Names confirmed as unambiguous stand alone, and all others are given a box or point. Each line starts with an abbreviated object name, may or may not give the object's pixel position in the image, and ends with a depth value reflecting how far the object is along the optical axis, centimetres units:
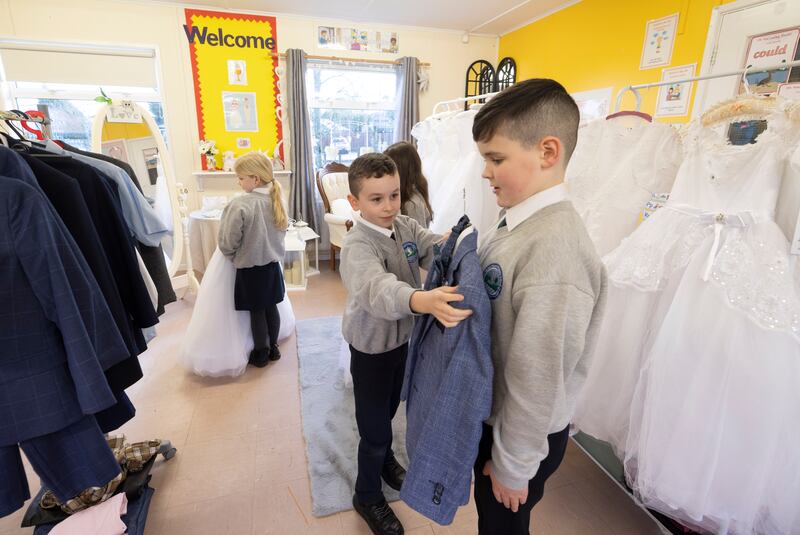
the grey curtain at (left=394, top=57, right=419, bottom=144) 472
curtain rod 438
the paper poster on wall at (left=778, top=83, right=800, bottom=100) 241
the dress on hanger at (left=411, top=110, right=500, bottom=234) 266
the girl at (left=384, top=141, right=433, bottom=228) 178
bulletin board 414
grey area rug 169
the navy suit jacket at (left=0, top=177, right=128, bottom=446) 95
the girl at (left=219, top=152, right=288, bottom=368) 224
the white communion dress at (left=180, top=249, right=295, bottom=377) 242
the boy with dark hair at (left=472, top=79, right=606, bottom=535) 73
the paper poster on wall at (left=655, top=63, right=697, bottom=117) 299
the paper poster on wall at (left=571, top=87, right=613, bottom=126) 362
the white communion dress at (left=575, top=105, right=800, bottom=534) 114
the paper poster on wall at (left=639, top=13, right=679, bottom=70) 305
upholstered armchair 430
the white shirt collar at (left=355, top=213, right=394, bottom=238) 117
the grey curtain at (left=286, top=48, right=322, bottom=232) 439
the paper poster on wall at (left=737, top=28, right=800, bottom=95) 246
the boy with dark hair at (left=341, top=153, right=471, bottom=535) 102
